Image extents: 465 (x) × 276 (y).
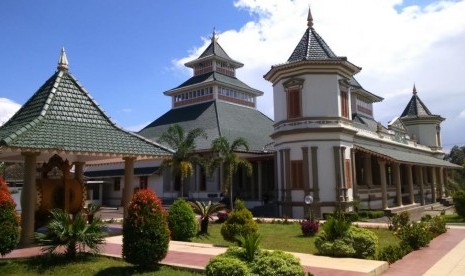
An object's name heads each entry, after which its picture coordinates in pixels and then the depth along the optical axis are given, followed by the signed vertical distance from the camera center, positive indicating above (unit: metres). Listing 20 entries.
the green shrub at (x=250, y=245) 8.95 -1.06
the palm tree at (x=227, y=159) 29.39 +2.37
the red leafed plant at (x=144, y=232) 10.11 -0.85
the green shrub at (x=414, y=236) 14.10 -1.48
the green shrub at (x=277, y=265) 8.35 -1.41
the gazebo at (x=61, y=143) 13.40 +1.73
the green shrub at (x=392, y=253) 11.79 -1.73
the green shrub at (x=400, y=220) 17.31 -1.16
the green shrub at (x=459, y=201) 23.84 -0.58
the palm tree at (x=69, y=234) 11.03 -0.96
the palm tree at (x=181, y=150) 30.39 +3.21
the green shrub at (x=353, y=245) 12.16 -1.49
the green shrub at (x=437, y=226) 17.51 -1.45
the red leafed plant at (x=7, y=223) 10.75 -0.66
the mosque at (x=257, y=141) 14.93 +2.73
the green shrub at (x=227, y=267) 8.19 -1.40
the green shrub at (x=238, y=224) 15.08 -1.05
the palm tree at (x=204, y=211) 18.16 -0.70
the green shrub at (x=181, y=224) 16.31 -1.10
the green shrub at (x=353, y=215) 24.06 -1.30
